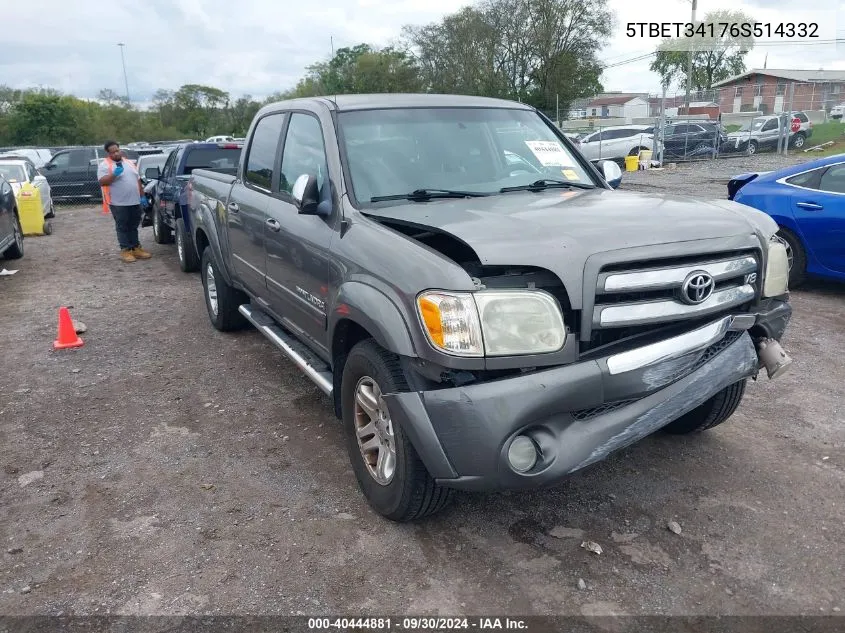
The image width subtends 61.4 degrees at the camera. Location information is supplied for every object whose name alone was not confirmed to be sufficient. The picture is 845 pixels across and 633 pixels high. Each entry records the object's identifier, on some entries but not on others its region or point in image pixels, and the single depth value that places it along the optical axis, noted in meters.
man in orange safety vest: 10.00
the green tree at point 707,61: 66.94
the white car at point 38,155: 24.42
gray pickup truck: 2.71
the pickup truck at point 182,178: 9.40
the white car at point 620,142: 26.33
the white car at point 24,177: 14.43
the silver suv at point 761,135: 26.44
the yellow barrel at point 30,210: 13.73
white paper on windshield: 4.35
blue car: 6.74
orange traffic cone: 6.38
